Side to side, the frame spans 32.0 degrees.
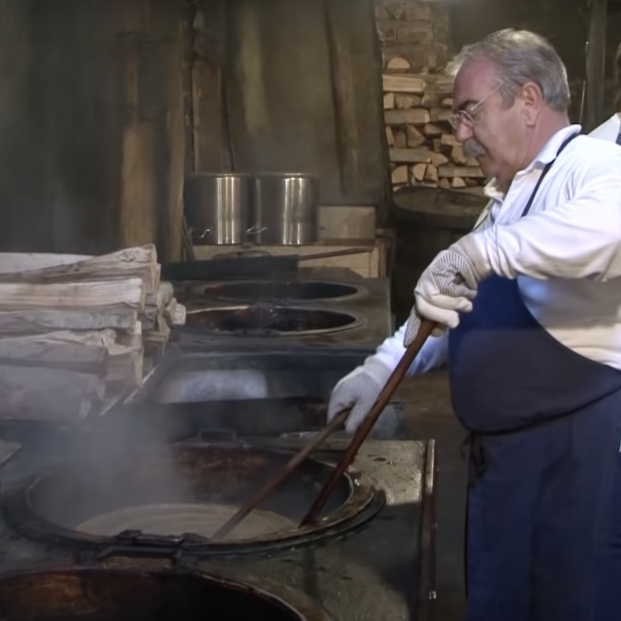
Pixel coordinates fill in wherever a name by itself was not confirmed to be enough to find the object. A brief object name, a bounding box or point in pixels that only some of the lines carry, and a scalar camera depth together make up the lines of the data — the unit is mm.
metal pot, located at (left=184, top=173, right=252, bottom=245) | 7059
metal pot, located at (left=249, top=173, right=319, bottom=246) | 7160
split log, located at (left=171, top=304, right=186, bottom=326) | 4316
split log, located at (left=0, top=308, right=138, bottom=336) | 3299
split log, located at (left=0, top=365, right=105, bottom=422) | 3074
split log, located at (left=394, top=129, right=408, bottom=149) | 10328
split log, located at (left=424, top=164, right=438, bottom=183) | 10289
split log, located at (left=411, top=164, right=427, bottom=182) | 10250
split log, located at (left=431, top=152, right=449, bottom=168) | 10312
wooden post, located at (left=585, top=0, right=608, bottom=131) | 9547
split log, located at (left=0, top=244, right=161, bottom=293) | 3586
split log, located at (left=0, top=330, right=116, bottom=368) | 3176
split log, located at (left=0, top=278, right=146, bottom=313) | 3431
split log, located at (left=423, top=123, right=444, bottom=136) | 10312
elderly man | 2564
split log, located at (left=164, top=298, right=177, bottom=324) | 4156
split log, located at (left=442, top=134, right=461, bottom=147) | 10281
